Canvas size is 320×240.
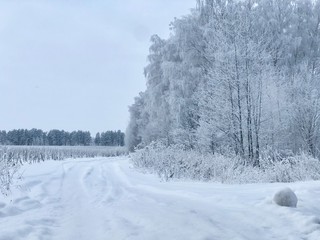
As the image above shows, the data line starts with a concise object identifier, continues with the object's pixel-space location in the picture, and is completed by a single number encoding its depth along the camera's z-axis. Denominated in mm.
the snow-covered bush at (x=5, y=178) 9866
